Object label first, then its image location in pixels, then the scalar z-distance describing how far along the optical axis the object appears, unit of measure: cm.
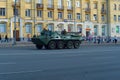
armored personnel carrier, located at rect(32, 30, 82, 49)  3350
